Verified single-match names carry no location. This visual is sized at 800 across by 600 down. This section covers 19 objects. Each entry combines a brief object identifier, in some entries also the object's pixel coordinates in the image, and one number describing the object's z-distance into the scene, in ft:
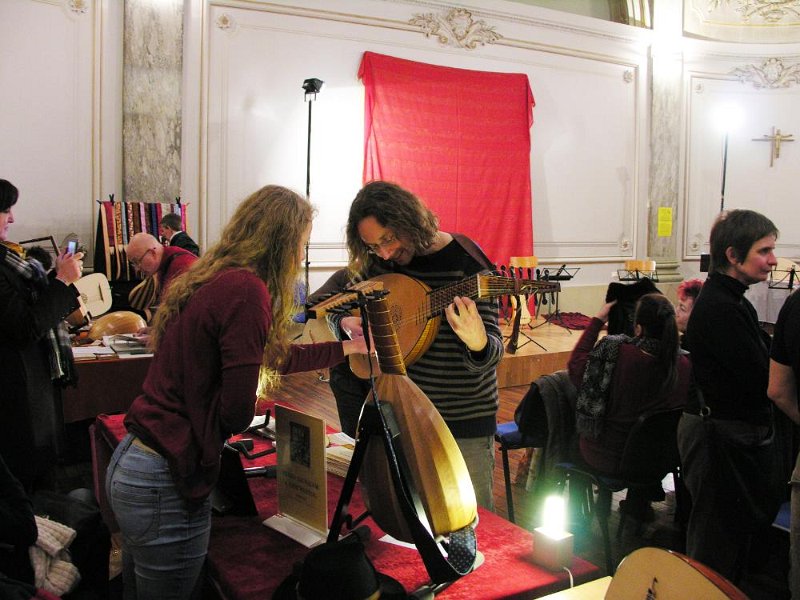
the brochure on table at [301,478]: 5.57
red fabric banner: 27.07
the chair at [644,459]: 9.59
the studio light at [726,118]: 34.91
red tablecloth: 4.97
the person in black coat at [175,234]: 19.81
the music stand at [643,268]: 31.07
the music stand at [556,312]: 30.48
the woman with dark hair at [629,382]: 9.85
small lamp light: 5.21
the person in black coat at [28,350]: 8.78
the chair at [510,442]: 11.16
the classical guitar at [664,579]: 3.27
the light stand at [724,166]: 34.13
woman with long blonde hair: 4.77
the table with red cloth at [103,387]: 12.79
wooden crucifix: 35.12
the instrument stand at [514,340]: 22.47
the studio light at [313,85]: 23.71
